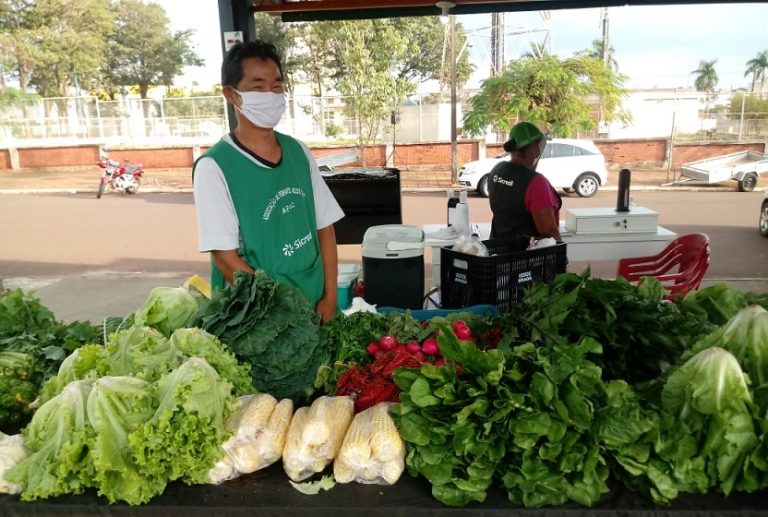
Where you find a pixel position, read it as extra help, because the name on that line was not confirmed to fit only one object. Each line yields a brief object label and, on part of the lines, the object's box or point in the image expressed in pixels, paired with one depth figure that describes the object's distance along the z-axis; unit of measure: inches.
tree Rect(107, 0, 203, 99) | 1518.2
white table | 210.1
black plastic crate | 132.3
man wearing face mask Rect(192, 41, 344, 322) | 100.0
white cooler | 151.9
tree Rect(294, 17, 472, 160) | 836.6
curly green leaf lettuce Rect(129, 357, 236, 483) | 64.7
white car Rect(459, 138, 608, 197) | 627.2
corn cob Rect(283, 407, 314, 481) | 69.6
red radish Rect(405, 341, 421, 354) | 87.8
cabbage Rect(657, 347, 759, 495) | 61.9
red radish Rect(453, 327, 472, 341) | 90.7
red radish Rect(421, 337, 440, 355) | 88.4
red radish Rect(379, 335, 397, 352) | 90.5
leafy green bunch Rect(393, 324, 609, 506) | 63.8
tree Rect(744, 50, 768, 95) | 1263.5
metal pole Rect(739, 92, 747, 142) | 839.6
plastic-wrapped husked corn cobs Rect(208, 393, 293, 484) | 70.2
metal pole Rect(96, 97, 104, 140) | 1016.9
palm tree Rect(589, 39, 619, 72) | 1971.2
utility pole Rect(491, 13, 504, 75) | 952.3
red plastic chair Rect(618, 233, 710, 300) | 175.8
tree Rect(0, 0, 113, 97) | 1206.3
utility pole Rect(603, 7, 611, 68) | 975.0
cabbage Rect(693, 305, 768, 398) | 67.0
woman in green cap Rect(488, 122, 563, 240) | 165.8
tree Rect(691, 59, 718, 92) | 2159.2
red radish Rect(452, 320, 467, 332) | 91.9
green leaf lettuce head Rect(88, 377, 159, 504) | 64.4
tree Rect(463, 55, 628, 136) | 713.6
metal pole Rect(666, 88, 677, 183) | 808.8
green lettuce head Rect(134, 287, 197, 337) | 88.7
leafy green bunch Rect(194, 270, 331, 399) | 81.5
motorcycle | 740.6
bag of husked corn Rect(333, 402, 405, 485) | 68.3
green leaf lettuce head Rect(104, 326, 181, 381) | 75.4
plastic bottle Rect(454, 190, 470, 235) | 201.5
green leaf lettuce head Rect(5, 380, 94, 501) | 65.9
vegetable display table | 63.4
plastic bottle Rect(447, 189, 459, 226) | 204.7
